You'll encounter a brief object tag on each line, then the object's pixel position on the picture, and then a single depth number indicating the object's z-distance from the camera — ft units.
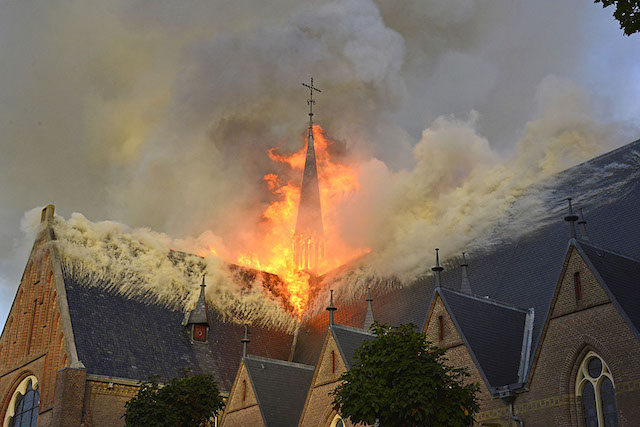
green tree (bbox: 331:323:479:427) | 74.33
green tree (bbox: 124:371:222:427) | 99.30
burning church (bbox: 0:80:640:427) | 81.61
